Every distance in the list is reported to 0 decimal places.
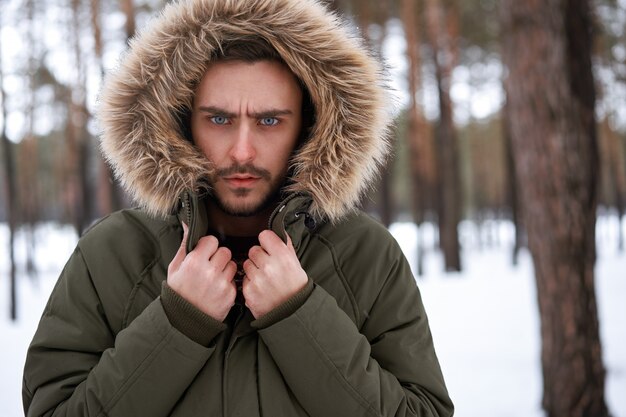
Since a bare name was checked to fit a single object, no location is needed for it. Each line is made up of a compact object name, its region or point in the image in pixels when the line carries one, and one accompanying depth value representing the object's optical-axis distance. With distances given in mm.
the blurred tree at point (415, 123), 11359
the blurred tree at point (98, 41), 9117
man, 1182
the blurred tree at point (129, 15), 8234
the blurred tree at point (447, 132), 11125
